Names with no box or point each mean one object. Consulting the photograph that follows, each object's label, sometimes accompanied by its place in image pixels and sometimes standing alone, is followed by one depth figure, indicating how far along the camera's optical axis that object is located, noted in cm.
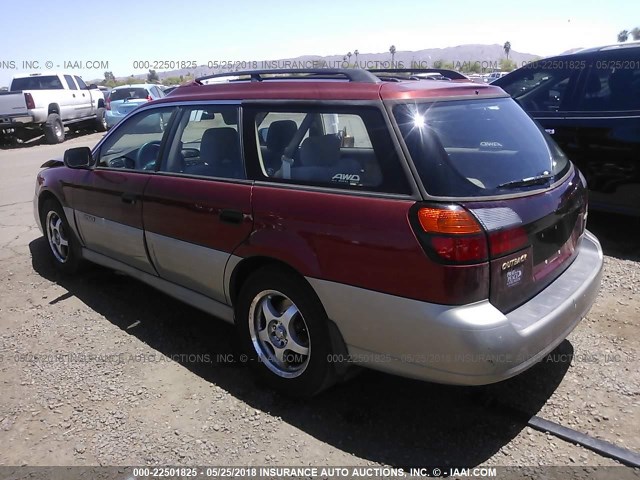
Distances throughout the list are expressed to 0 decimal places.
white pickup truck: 1628
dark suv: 505
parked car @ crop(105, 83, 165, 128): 1870
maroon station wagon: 238
